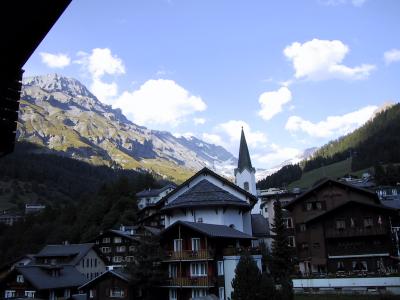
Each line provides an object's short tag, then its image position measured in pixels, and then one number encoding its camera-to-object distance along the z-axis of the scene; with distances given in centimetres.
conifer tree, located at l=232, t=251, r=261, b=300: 2333
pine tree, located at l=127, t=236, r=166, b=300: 3519
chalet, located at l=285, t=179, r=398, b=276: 4478
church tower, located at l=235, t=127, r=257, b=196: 7944
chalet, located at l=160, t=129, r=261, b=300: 3516
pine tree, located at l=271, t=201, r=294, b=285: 4278
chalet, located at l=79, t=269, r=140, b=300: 4200
